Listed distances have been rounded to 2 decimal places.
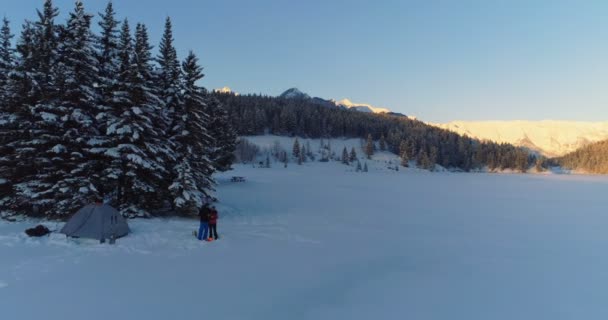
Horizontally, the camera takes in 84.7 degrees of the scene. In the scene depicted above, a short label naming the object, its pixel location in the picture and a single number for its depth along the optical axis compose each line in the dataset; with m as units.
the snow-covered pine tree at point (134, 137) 16.61
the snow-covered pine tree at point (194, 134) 19.31
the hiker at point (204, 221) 13.30
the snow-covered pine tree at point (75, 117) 15.79
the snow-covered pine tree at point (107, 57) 17.58
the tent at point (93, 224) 12.21
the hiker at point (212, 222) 13.42
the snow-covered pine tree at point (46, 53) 16.62
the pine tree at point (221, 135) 32.41
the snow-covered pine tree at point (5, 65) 17.00
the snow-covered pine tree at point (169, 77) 19.69
